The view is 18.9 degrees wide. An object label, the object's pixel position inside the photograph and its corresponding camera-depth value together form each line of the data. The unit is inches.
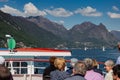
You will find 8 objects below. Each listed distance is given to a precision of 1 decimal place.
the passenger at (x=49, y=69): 313.7
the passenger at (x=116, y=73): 178.6
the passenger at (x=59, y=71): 282.4
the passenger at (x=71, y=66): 328.7
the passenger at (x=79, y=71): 226.0
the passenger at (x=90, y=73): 286.0
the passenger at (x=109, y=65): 295.0
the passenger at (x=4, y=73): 163.0
